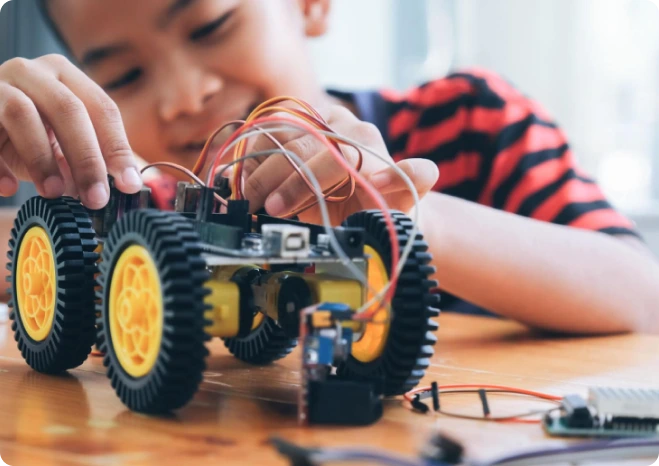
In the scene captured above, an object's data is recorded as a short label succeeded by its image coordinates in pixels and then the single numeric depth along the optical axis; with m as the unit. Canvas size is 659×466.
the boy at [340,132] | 0.61
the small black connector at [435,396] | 0.45
